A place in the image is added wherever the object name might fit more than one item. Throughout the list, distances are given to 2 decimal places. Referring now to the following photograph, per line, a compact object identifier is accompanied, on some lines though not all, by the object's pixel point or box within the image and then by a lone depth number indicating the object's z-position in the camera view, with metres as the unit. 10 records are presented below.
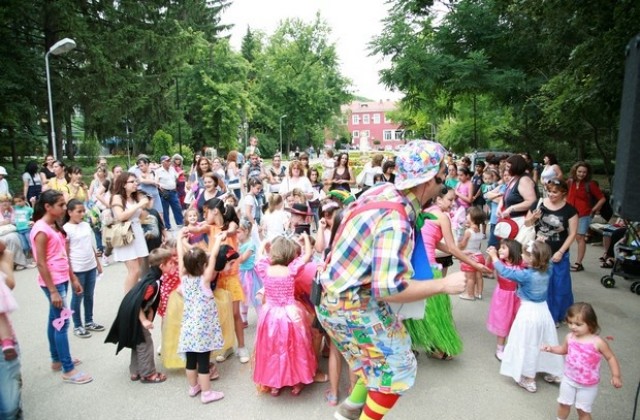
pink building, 88.12
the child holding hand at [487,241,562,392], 3.85
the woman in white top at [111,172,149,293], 5.53
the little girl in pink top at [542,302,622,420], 3.08
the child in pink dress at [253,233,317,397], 3.72
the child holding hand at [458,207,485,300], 6.02
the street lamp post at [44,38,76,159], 10.94
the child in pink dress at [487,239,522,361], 4.39
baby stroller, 6.29
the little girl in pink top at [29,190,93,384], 3.95
